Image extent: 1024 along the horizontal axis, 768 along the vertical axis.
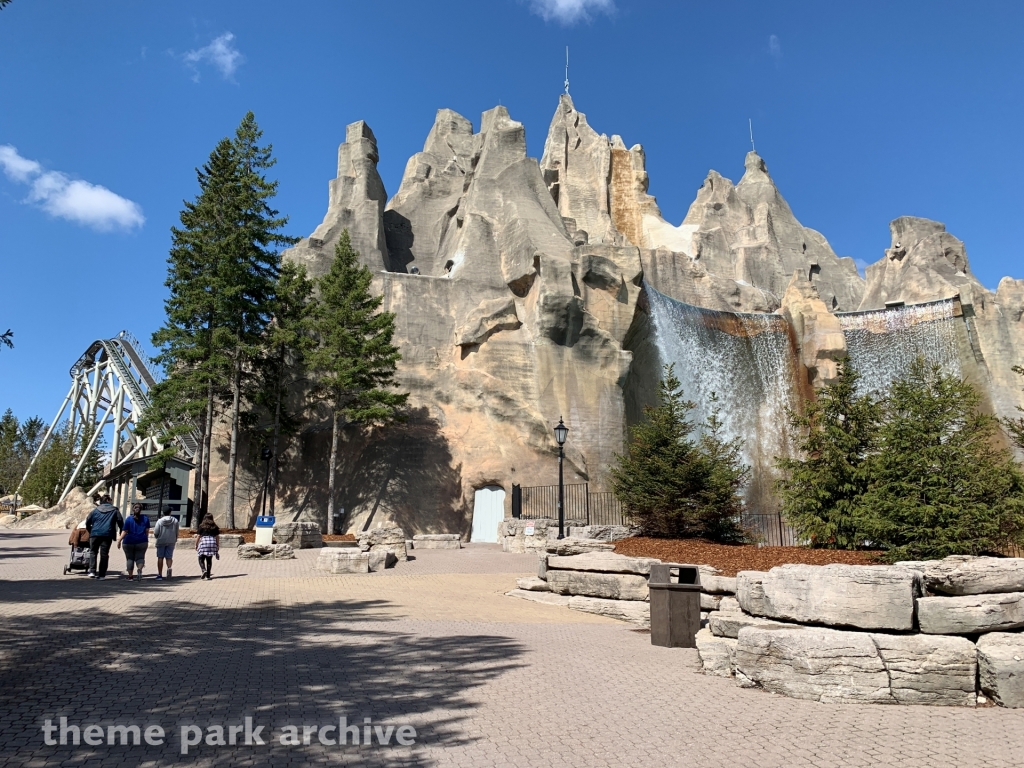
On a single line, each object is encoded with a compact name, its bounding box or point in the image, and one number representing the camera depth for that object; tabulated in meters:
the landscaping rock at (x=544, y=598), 11.57
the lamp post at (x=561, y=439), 17.49
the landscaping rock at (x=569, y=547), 12.34
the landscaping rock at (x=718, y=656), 6.77
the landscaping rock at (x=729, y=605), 8.80
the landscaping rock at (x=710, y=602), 9.44
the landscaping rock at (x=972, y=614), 6.12
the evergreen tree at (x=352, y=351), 25.64
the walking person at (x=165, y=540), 13.16
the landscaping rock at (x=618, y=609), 10.40
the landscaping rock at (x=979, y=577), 6.41
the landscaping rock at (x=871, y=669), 5.80
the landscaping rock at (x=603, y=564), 10.94
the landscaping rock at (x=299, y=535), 19.81
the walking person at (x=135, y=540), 13.05
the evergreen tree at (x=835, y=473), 13.59
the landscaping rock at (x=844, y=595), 6.25
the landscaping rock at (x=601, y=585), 10.80
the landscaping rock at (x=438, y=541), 21.69
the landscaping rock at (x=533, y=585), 12.23
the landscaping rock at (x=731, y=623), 7.16
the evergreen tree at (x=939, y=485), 11.29
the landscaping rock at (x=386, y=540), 18.56
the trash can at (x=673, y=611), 8.25
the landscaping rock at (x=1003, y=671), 5.59
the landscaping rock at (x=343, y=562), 14.92
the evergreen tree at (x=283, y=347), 26.58
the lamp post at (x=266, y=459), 26.77
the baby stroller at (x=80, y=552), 13.30
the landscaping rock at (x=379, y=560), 15.38
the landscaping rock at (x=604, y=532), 18.20
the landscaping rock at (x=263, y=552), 17.27
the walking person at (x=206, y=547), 13.19
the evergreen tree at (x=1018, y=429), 16.50
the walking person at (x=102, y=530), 12.76
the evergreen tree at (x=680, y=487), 15.96
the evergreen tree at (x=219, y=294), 25.23
